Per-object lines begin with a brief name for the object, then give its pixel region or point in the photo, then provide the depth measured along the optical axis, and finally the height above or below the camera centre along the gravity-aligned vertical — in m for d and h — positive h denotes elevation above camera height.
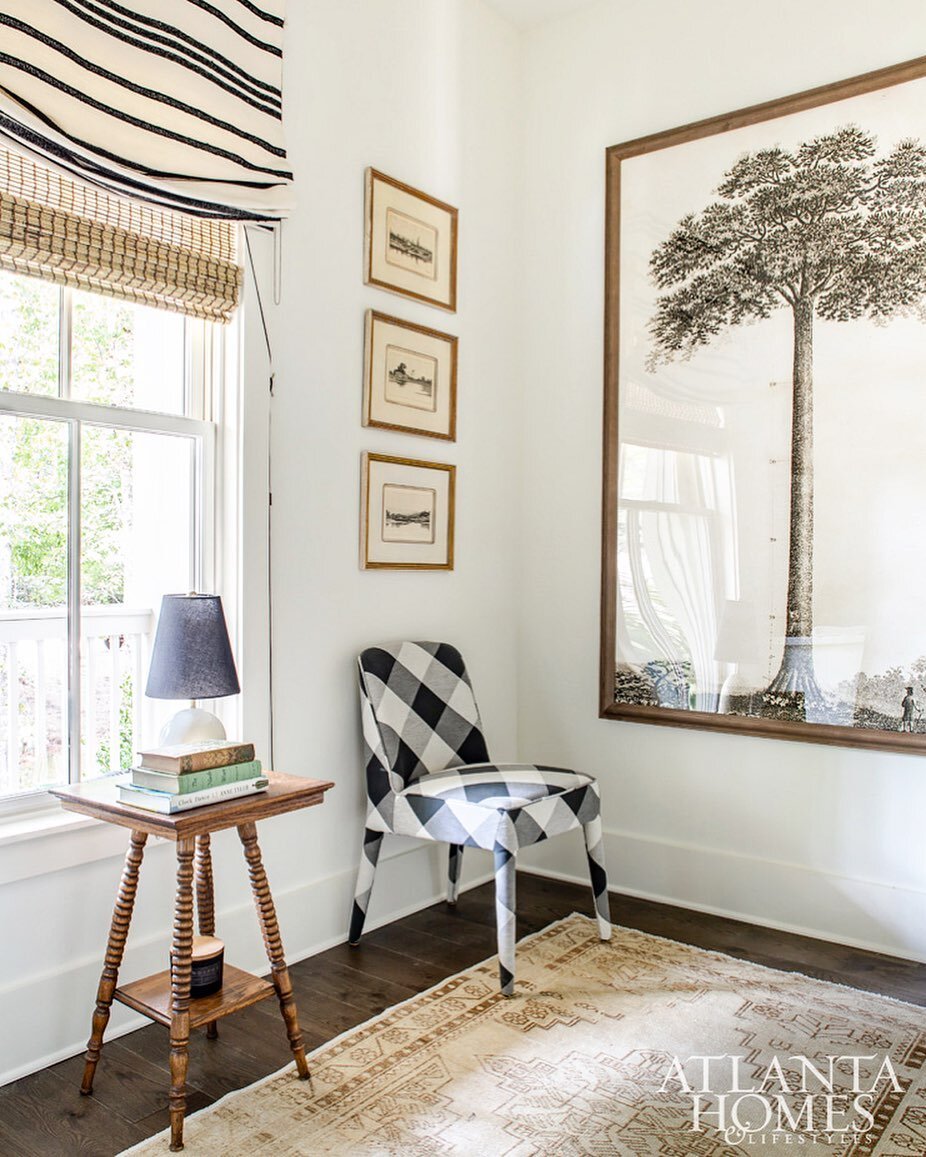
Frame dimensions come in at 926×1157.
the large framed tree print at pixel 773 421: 2.79 +0.47
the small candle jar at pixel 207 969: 2.01 -0.85
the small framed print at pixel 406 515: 2.91 +0.16
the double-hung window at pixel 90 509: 2.15 +0.13
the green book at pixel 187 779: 1.89 -0.43
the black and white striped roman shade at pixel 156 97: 1.93 +1.03
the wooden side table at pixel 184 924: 1.85 -0.74
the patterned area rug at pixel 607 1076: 1.84 -1.08
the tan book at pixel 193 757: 1.90 -0.39
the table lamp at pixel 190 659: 2.01 -0.20
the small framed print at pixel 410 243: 2.90 +1.02
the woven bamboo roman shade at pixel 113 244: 1.99 +0.72
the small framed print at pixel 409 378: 2.90 +0.59
